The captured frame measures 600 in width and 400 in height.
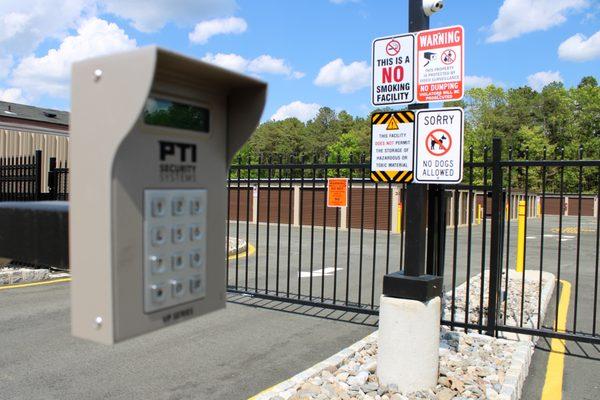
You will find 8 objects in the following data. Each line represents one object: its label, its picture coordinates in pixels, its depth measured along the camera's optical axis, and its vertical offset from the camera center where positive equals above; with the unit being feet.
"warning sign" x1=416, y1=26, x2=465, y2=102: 13.53 +3.47
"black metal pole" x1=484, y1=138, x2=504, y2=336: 18.52 -1.71
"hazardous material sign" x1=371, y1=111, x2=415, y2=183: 14.51 +1.24
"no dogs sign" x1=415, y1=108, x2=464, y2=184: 14.03 +1.21
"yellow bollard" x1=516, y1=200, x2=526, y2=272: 27.35 -2.04
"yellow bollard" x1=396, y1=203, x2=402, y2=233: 87.97 -6.79
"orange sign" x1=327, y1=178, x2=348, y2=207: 23.35 -0.23
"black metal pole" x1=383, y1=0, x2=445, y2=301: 13.94 -1.48
